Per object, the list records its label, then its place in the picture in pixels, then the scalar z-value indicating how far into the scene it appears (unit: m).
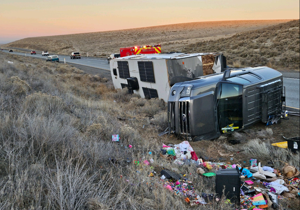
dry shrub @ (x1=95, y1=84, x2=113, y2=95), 13.21
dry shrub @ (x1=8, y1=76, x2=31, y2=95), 6.69
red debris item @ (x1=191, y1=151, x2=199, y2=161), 5.29
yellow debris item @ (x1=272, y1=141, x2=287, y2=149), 6.09
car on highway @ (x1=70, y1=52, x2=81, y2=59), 45.53
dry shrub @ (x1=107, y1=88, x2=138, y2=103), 11.44
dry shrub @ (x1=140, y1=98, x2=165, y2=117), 9.20
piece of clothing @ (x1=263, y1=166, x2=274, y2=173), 4.86
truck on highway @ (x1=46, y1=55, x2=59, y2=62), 37.67
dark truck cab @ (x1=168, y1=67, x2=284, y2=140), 6.30
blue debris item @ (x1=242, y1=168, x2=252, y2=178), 4.64
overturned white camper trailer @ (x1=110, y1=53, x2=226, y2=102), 9.00
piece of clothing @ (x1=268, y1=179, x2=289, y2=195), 4.12
